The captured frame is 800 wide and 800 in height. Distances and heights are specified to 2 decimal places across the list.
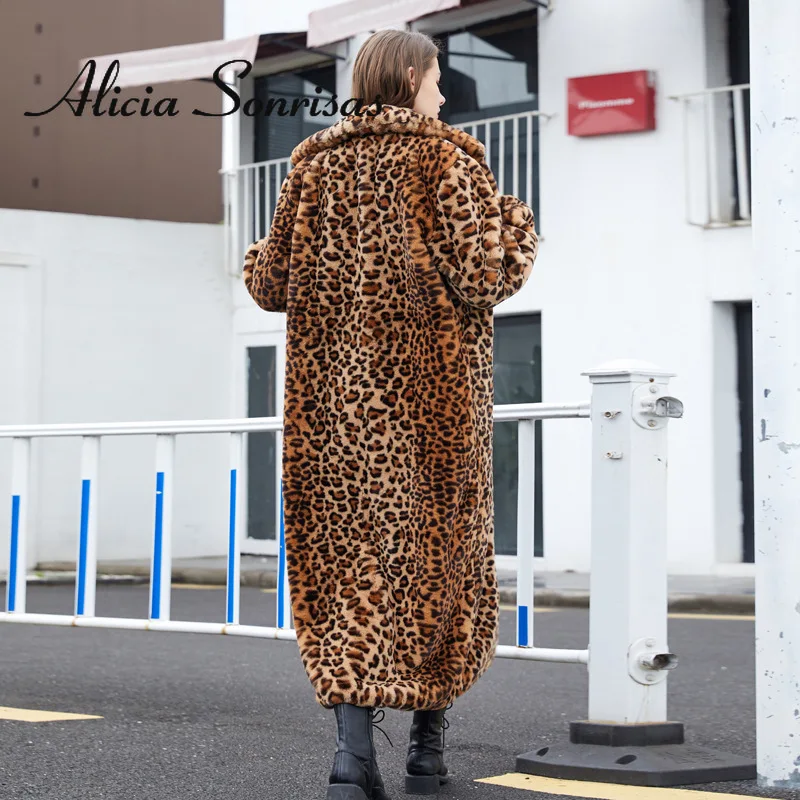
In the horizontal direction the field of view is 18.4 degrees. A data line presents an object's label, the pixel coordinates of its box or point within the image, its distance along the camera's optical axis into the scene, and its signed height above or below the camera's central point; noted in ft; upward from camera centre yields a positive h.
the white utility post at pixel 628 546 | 21.50 +0.46
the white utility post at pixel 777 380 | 18.96 +1.69
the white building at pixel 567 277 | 65.03 +8.94
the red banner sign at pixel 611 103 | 65.86 +13.34
